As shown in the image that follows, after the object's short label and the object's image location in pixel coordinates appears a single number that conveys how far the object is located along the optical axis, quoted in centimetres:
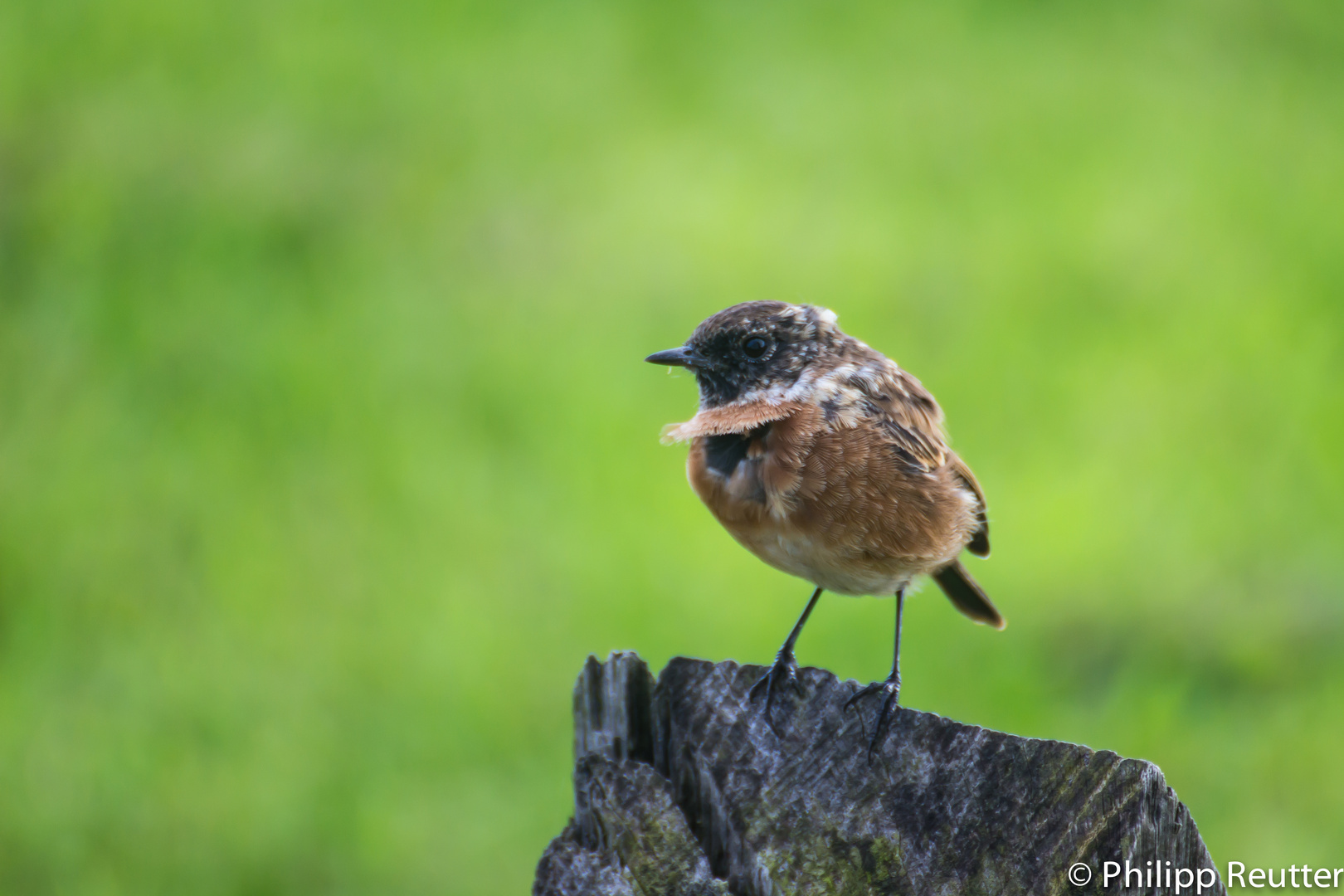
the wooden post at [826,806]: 423
